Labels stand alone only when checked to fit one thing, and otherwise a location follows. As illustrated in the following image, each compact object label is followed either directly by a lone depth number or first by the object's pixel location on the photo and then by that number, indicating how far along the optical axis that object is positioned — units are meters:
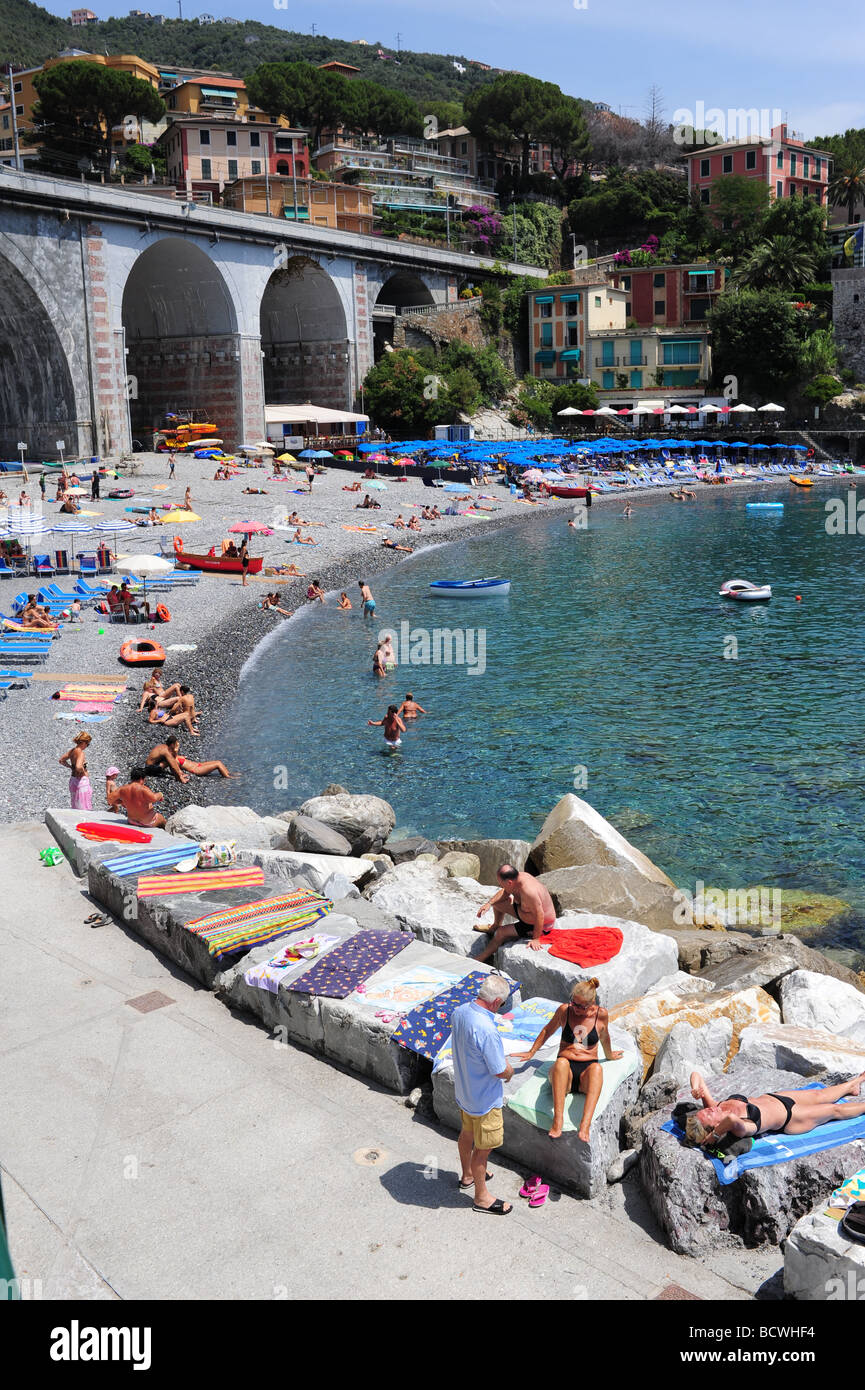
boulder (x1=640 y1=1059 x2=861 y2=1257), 6.12
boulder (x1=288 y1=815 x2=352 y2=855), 13.36
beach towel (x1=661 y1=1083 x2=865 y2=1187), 6.30
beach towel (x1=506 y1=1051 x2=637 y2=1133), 6.76
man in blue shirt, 6.39
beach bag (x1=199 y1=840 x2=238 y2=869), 11.17
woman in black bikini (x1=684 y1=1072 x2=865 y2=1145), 6.46
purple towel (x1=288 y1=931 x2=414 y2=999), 8.24
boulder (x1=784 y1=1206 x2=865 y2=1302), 5.27
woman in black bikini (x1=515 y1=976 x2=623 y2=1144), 6.65
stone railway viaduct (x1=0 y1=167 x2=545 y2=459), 50.66
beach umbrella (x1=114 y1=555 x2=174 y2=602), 27.55
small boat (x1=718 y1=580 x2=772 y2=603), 33.41
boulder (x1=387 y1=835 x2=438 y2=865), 14.34
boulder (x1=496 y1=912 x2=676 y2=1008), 9.04
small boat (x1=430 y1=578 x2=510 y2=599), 33.72
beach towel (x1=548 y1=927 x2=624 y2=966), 9.28
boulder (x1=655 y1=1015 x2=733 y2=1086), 7.68
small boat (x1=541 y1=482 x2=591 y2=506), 58.31
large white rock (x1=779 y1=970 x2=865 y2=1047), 8.67
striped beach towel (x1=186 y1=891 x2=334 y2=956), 9.21
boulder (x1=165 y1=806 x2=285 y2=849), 14.04
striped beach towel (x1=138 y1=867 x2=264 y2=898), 10.32
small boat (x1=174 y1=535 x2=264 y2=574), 33.66
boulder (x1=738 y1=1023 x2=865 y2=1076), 7.39
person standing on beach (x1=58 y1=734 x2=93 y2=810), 14.49
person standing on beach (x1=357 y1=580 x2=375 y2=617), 30.92
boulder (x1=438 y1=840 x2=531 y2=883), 13.85
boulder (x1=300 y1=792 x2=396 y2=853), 14.49
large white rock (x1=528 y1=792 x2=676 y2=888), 13.16
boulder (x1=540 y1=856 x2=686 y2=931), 11.74
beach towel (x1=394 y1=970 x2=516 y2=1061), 7.53
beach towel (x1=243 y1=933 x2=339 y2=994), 8.47
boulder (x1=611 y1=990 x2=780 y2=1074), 8.16
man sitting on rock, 9.66
